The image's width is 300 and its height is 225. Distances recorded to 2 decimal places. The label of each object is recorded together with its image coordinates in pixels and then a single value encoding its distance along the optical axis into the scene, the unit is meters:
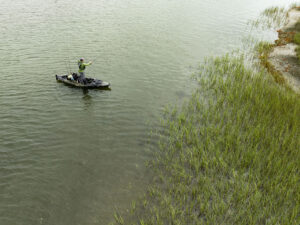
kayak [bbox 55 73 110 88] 15.23
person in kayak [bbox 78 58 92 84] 14.97
